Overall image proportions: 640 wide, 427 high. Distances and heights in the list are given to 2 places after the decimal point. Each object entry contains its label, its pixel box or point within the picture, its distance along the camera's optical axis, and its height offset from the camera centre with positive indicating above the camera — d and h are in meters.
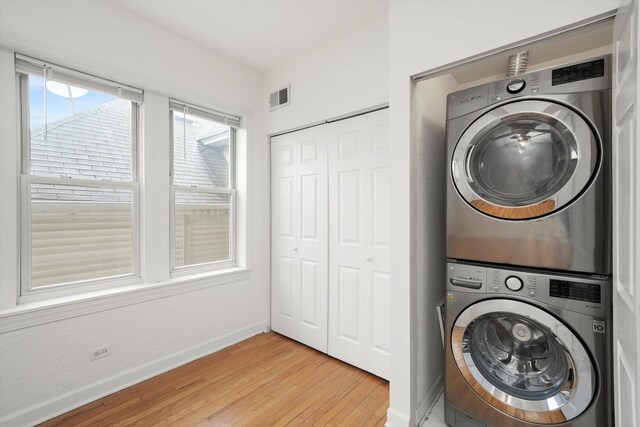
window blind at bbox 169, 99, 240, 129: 2.51 +0.92
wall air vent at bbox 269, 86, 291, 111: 2.80 +1.12
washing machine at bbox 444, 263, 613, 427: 1.21 -0.65
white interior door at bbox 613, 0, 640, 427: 0.79 -0.02
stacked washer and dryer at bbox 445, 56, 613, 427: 1.21 -0.18
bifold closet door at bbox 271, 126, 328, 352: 2.61 -0.24
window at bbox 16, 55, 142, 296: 1.85 +0.23
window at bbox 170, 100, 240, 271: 2.56 +0.23
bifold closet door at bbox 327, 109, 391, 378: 2.22 -0.24
